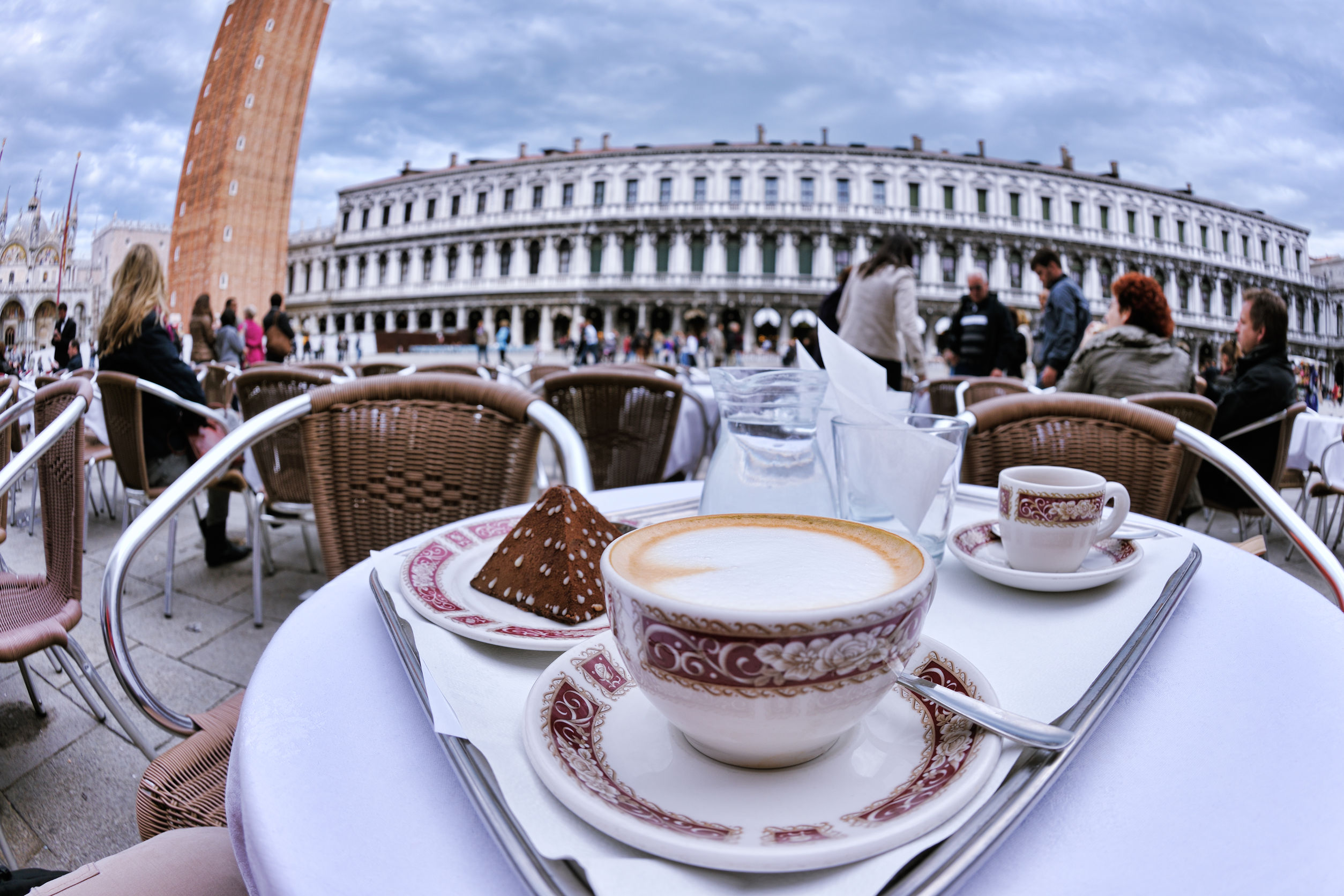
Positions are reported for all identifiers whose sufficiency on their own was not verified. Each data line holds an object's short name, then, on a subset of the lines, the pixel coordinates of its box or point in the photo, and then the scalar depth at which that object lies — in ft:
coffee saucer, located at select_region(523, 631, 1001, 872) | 0.67
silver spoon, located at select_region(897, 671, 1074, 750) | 0.79
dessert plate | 1.20
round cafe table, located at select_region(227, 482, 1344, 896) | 0.70
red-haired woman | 7.33
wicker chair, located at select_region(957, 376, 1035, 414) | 8.34
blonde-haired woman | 7.14
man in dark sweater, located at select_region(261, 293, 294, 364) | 20.31
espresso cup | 1.63
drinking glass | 1.68
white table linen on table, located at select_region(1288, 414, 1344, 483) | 8.75
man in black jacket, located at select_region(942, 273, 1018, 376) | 12.85
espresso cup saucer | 1.54
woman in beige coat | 9.20
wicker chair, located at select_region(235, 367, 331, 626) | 6.15
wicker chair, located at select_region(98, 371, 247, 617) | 6.56
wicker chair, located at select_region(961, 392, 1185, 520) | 3.49
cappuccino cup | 0.73
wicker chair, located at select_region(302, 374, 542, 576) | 3.42
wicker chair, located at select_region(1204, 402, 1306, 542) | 7.77
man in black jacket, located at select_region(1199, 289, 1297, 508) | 8.02
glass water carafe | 1.90
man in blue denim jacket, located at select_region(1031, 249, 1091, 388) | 10.89
